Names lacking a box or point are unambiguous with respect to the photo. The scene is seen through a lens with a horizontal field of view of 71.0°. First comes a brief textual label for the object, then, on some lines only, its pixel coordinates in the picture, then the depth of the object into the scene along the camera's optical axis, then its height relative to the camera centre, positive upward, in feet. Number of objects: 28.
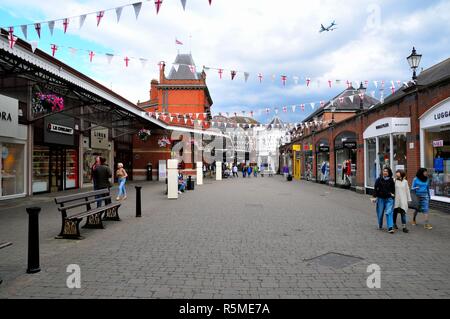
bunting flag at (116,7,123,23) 28.47 +13.84
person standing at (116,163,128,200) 45.88 -1.80
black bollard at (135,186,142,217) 31.41 -4.01
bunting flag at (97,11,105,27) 29.25 +13.78
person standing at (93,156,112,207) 32.60 -1.27
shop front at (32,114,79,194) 53.47 +1.59
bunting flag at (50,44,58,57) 37.09 +13.69
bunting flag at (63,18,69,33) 30.12 +13.51
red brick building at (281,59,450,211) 35.76 +3.23
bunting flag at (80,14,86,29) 29.60 +13.66
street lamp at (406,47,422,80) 41.76 +13.46
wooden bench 22.38 -4.11
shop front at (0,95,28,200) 43.52 +2.17
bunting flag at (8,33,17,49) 27.73 +11.06
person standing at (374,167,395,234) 24.99 -2.85
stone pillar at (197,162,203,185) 81.59 -2.80
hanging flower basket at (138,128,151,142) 82.69 +7.75
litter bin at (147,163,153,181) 98.48 -2.72
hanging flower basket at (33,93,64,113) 46.96 +9.56
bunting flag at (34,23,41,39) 30.66 +13.35
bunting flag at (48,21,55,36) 30.50 +13.55
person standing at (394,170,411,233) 25.59 -2.86
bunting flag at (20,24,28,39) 30.73 +13.19
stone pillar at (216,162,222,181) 106.22 -2.88
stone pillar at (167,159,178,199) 48.21 -2.60
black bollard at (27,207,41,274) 15.71 -3.91
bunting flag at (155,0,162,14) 26.22 +13.28
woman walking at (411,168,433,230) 26.58 -2.61
